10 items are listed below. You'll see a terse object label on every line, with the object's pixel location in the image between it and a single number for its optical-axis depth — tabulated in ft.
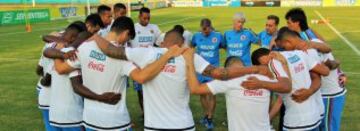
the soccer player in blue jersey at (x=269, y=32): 31.19
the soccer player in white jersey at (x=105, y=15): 31.55
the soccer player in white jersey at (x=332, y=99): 22.67
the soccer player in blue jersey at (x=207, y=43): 32.24
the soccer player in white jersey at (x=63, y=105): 19.25
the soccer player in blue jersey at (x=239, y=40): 32.81
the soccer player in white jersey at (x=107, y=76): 16.49
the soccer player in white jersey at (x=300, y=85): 17.89
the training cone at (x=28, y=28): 108.79
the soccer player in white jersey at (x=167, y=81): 15.97
